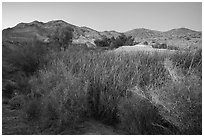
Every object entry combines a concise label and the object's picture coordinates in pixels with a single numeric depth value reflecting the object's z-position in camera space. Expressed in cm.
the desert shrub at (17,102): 406
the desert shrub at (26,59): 615
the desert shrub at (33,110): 366
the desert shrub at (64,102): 325
